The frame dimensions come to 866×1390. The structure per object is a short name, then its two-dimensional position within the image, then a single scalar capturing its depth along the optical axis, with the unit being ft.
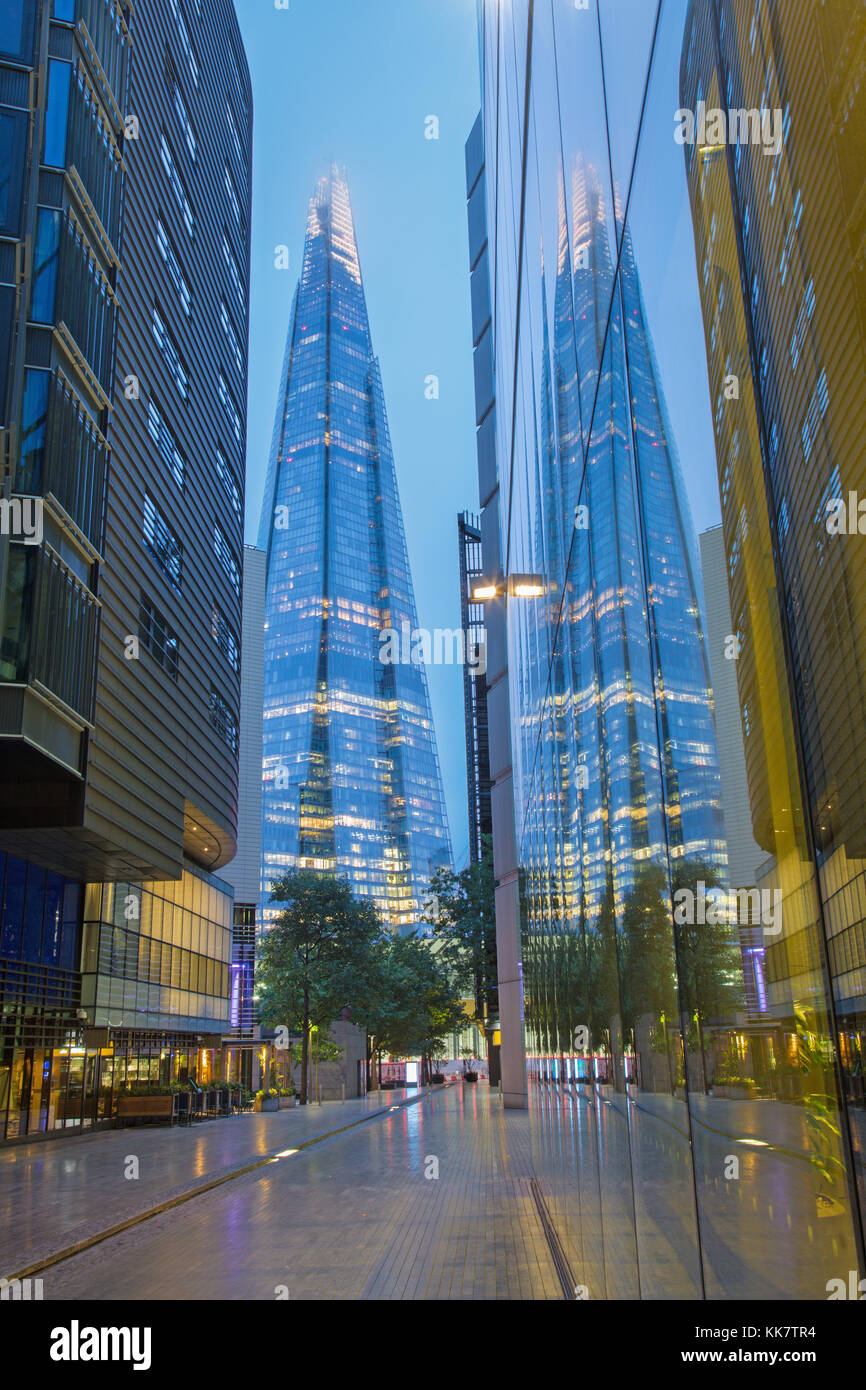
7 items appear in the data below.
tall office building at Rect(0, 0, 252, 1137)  64.54
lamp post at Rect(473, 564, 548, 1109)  106.83
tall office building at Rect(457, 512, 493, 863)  287.89
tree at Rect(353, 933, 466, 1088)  185.37
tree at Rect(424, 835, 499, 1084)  167.12
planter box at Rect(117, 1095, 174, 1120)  110.83
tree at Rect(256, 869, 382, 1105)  175.83
